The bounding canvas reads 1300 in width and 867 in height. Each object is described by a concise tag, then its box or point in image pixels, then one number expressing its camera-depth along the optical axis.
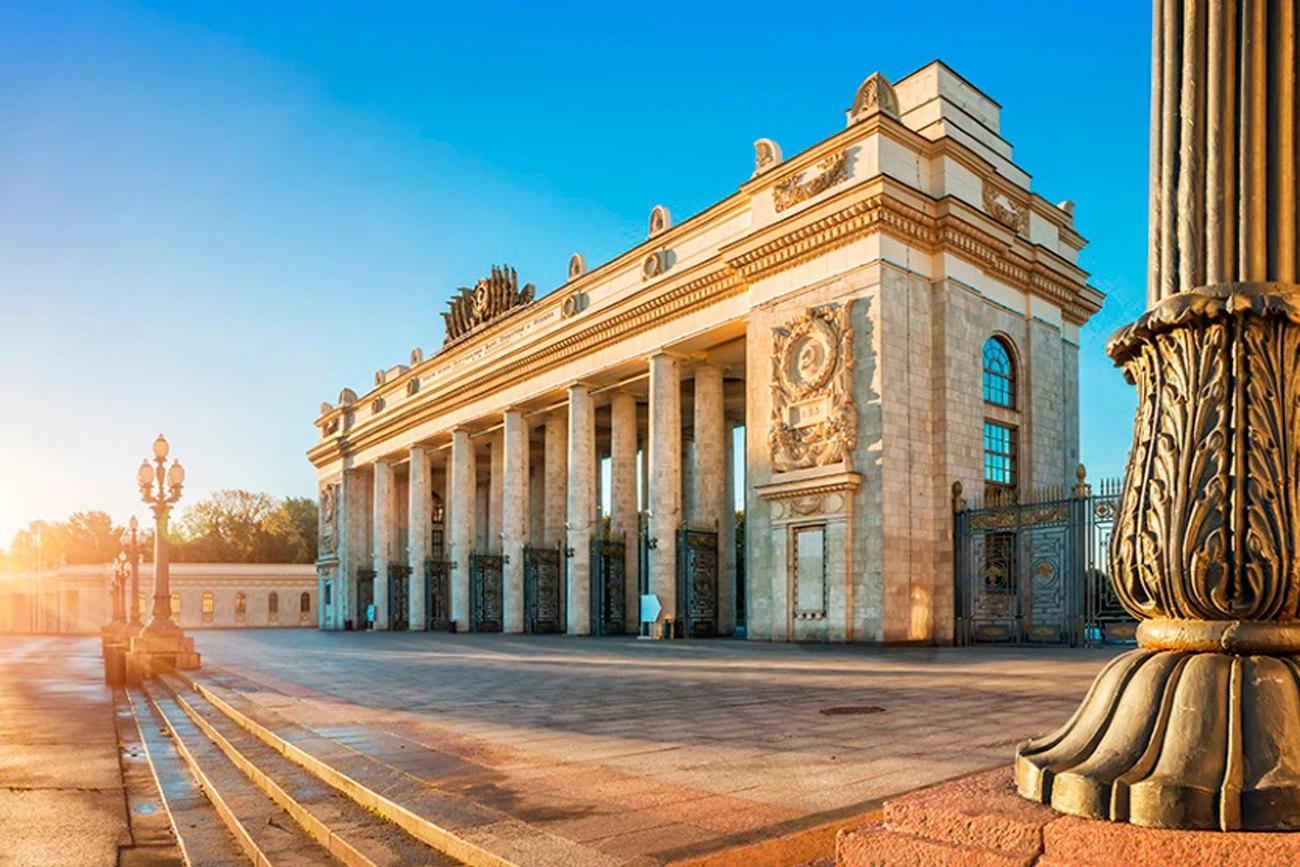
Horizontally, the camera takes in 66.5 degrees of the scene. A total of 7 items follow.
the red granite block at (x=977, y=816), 2.49
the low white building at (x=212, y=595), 72.69
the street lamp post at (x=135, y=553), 29.01
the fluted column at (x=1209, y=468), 2.47
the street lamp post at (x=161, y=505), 19.88
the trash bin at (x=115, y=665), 17.70
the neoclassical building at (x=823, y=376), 22.06
